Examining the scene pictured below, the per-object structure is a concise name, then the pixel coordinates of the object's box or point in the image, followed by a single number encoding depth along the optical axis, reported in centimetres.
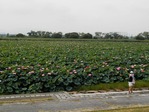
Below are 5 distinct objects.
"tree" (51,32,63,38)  8774
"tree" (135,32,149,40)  8506
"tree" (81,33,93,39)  8622
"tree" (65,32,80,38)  8631
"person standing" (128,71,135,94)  923
